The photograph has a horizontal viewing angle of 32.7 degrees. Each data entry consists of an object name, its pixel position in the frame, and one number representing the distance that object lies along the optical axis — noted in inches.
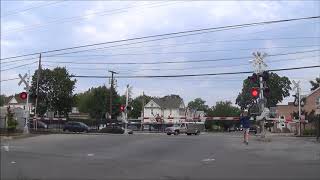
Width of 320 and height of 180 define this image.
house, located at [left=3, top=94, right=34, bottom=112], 4495.6
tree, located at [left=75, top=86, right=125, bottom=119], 4672.2
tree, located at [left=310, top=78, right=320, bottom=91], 4224.9
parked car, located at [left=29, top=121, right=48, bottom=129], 2407.7
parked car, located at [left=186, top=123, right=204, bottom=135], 2504.9
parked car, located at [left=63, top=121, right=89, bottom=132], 2567.9
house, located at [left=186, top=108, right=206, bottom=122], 2714.3
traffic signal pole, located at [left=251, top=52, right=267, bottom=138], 1455.5
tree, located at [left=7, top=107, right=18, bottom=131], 1401.3
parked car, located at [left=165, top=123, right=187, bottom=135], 2454.1
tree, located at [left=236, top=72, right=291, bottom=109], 5022.1
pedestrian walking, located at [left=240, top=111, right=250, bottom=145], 1198.9
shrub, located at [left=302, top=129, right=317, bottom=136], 2047.2
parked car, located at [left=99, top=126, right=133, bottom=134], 2424.5
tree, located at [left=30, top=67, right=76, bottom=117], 4020.7
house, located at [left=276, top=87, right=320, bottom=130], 3663.9
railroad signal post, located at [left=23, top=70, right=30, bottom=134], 1544.8
